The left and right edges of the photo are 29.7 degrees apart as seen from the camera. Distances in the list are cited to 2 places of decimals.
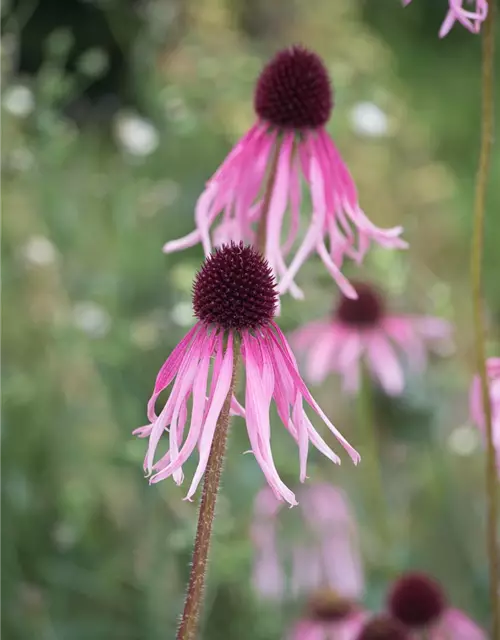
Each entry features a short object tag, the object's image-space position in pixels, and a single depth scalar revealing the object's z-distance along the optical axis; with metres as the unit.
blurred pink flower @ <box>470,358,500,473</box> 0.70
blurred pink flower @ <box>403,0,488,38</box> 0.52
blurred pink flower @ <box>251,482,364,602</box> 1.16
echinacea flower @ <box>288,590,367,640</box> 1.02
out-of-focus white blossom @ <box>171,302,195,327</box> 1.20
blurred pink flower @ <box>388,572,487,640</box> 0.96
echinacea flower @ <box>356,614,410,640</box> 0.80
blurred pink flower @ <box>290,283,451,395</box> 1.21
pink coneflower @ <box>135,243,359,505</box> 0.43
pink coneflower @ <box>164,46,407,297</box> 0.64
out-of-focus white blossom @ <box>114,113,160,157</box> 1.67
